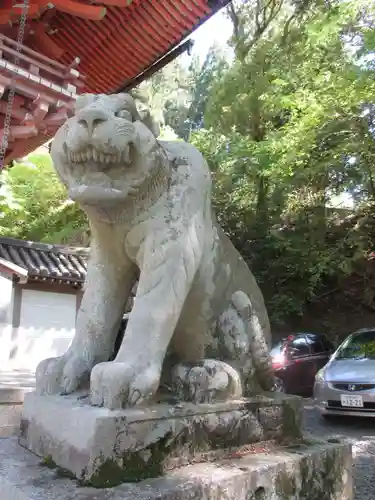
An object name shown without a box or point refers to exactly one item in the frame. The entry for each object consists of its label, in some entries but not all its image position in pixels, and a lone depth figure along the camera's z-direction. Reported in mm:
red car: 8641
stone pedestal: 1453
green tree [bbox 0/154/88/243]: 11219
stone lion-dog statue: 1599
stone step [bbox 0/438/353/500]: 1390
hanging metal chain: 5203
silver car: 5770
